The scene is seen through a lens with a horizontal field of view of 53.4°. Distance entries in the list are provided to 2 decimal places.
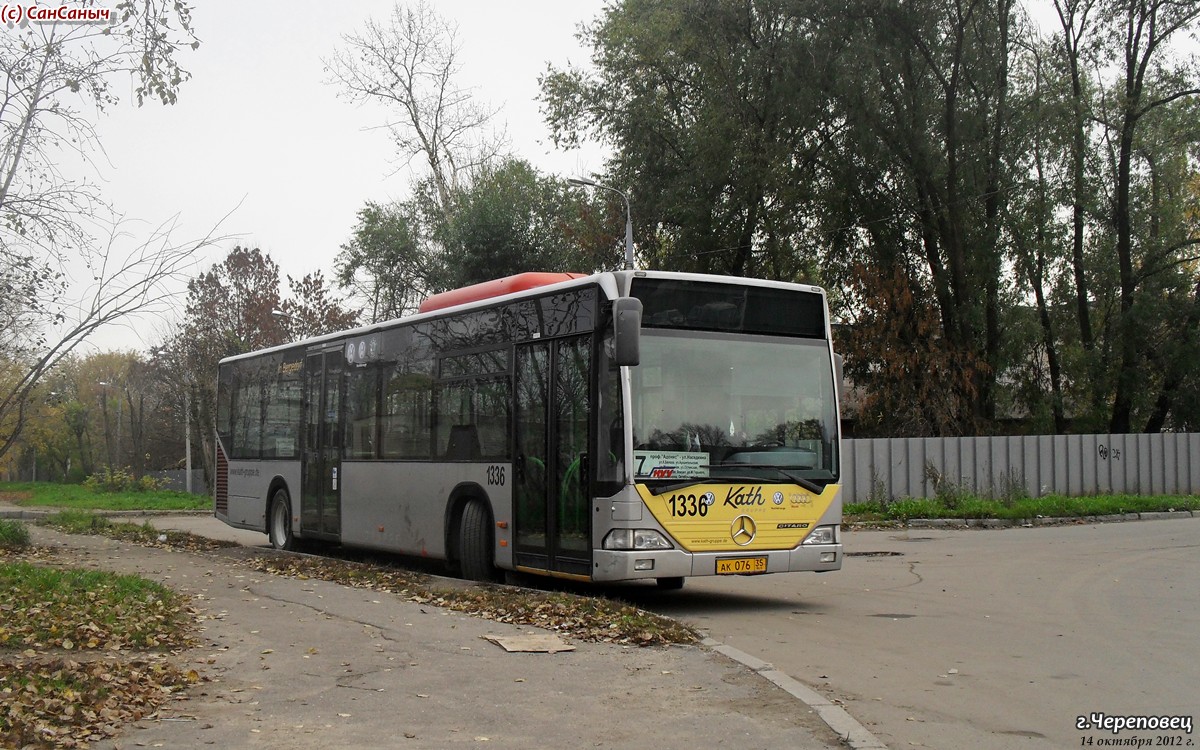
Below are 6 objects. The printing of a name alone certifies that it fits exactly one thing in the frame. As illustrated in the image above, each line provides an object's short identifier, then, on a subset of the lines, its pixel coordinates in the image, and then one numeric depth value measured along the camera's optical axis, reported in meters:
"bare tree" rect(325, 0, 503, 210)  47.06
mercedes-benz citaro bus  11.64
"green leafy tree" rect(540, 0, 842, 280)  33.25
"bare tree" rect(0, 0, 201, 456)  9.84
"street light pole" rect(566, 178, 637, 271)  29.45
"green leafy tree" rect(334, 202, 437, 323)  55.72
